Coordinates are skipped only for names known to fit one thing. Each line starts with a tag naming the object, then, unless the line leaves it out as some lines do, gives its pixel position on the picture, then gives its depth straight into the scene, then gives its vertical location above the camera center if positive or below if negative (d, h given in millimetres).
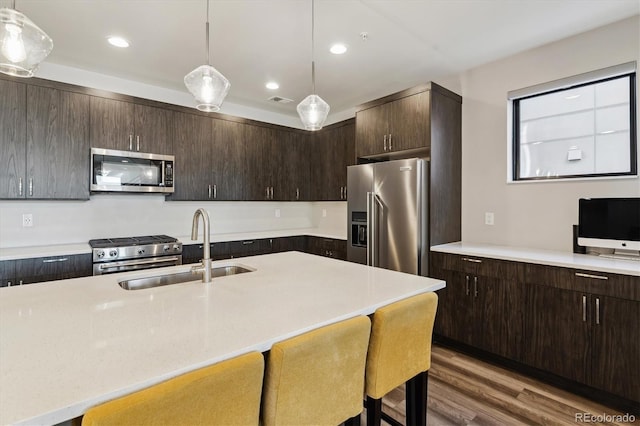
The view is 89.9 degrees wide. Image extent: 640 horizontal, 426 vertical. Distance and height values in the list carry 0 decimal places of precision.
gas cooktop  3029 -290
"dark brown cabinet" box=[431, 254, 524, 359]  2523 -769
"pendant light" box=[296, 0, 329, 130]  2199 +704
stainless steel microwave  3173 +433
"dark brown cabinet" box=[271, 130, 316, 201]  4578 +702
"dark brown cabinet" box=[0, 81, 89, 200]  2766 +626
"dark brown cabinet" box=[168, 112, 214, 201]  3676 +665
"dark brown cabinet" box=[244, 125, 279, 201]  4250 +654
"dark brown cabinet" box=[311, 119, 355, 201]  4270 +740
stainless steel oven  2926 -396
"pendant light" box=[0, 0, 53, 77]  1349 +751
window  2510 +743
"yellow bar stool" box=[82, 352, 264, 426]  703 -452
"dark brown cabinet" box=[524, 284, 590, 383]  2201 -862
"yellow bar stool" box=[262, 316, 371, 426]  989 -548
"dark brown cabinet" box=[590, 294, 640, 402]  1987 -860
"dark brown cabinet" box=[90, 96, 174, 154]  3188 +903
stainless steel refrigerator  3037 -15
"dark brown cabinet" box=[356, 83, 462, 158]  3104 +959
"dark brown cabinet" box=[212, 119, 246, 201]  3959 +668
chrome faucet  1667 -172
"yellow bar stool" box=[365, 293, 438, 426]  1307 -615
